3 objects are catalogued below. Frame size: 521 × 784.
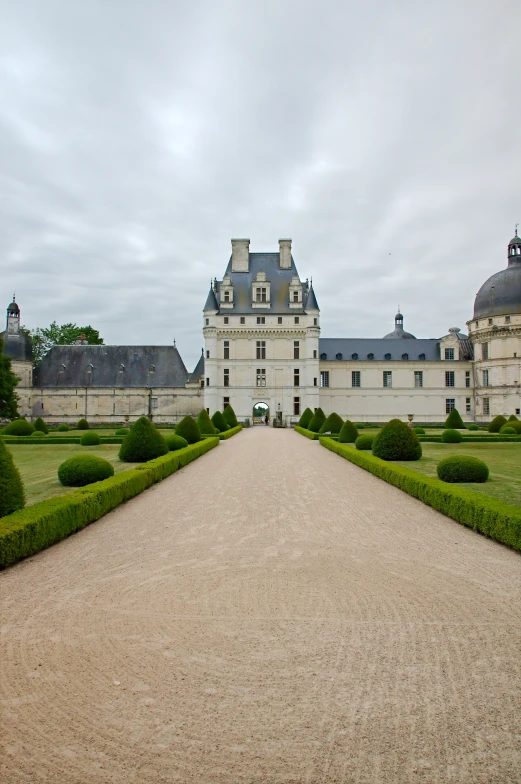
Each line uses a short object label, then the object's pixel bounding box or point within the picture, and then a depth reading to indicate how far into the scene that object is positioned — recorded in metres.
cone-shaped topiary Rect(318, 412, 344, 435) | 33.66
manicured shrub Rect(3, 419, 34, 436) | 31.38
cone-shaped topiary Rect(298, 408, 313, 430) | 41.38
